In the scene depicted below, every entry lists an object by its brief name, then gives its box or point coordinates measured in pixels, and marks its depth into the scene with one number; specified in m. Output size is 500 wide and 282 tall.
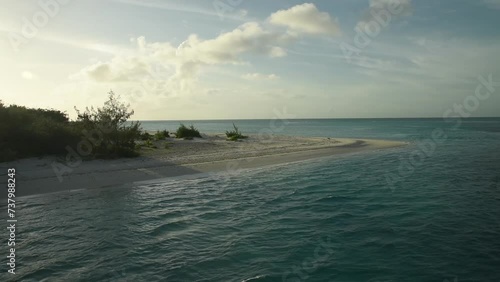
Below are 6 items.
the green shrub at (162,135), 40.90
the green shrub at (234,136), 45.26
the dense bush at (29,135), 23.66
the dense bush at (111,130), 26.41
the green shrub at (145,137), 38.85
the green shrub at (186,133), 44.17
